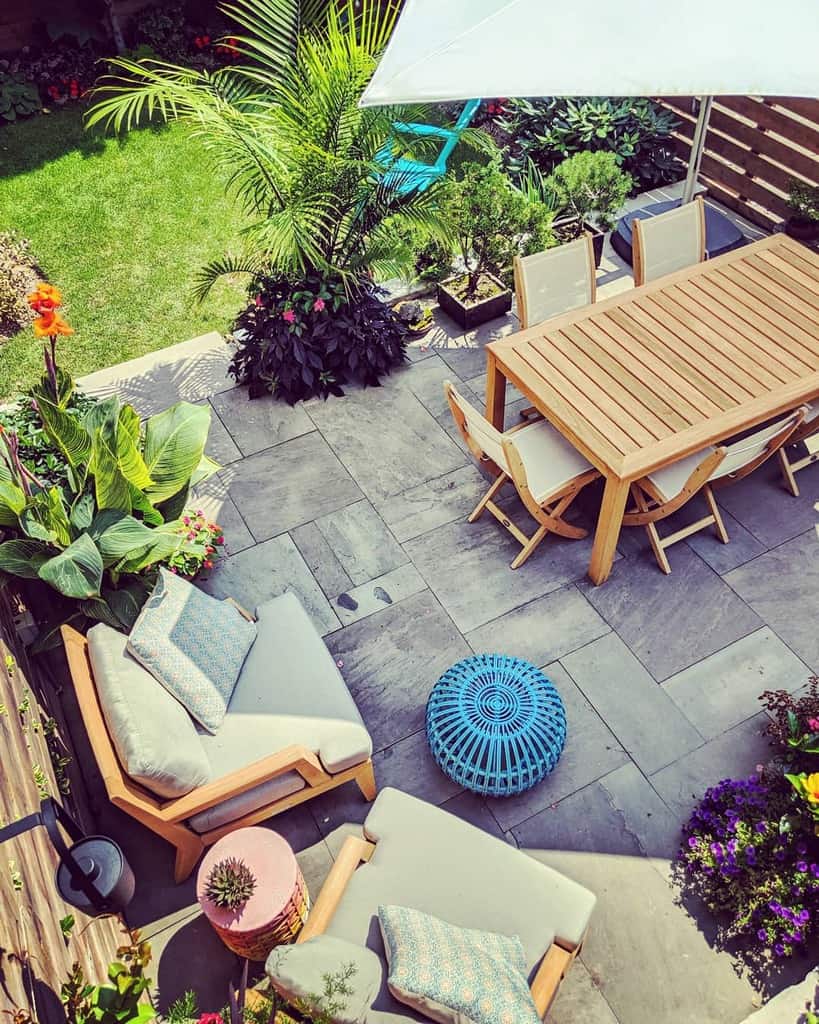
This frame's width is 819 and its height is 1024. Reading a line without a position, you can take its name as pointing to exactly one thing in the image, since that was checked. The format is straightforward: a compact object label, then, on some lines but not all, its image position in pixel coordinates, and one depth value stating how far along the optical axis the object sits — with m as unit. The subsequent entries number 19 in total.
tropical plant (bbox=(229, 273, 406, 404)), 5.33
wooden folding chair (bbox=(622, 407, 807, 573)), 4.03
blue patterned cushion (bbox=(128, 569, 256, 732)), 3.34
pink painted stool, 2.97
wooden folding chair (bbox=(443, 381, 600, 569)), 4.14
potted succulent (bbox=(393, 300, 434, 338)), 5.94
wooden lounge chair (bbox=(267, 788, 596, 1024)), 2.95
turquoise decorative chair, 5.05
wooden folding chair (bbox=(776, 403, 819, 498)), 4.63
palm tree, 4.56
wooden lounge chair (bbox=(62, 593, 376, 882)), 3.06
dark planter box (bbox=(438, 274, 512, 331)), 5.92
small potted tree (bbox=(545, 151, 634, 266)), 6.00
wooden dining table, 4.09
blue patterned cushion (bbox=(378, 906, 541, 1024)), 2.42
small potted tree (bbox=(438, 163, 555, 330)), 5.55
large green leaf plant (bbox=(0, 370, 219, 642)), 3.64
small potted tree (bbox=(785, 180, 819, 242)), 5.98
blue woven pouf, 3.58
